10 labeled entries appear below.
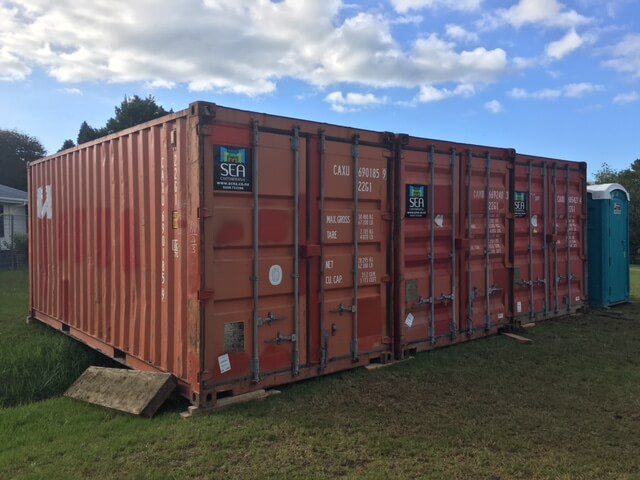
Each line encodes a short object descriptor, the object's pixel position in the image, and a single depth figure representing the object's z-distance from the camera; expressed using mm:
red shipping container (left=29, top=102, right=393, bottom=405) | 5234
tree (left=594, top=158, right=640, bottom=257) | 40375
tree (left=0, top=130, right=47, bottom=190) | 41844
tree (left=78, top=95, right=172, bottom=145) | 33875
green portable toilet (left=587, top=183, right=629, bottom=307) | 11062
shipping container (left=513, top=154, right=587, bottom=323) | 8945
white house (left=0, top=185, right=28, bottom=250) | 22359
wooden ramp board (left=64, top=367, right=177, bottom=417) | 5176
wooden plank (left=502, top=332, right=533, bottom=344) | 7962
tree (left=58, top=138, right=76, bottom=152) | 39647
